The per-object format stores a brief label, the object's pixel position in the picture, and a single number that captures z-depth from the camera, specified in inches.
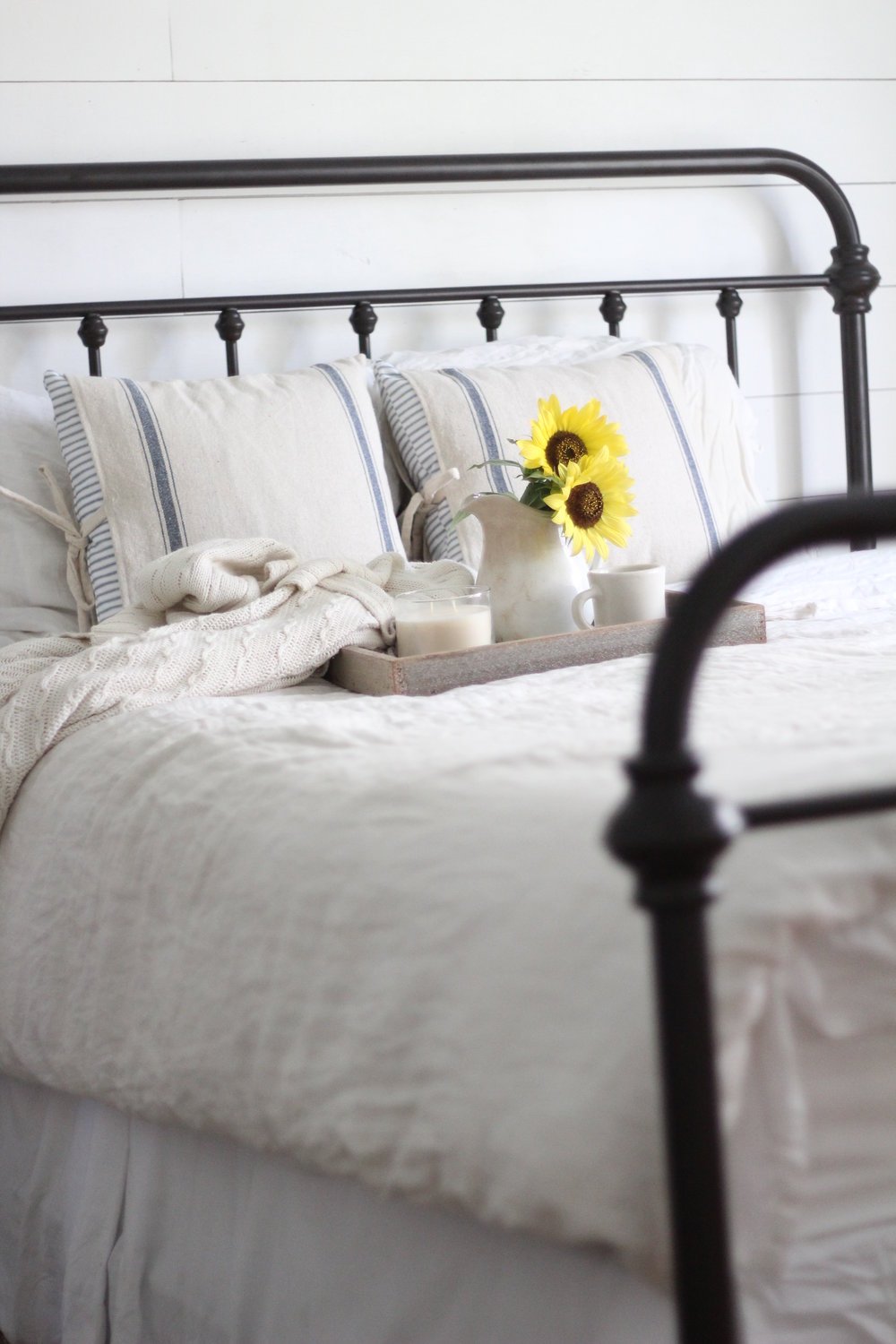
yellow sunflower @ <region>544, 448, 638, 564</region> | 156.1
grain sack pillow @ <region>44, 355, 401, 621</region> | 168.2
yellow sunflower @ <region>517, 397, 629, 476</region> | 156.6
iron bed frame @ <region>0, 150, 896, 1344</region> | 87.6
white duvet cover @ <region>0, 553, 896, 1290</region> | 107.8
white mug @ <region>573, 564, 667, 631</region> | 157.6
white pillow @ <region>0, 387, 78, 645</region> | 170.3
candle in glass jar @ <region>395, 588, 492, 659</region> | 153.1
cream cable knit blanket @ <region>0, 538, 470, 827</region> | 148.7
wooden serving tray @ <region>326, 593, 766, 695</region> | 151.0
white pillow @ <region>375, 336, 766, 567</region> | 183.8
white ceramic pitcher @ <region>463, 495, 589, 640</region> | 157.6
